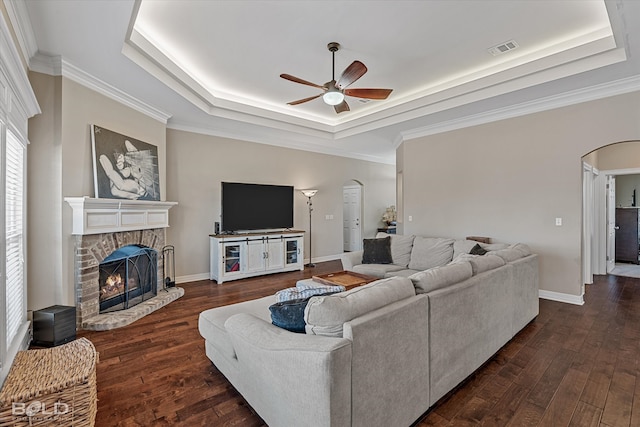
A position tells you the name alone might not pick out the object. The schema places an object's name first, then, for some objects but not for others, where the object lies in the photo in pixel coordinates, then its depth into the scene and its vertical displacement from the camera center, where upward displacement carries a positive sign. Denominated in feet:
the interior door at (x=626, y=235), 22.49 -1.87
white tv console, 17.87 -2.71
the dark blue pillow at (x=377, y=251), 15.81 -2.16
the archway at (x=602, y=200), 16.65 +0.57
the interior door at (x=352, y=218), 28.78 -0.74
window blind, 7.64 -0.61
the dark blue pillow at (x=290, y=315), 5.78 -2.03
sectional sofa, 4.79 -2.67
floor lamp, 22.53 +1.09
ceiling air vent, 11.36 +6.22
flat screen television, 18.83 +0.24
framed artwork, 11.92 +1.90
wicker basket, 5.34 -3.31
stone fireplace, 11.00 -1.33
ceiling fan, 9.95 +4.51
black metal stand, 15.98 -3.13
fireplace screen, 12.51 -2.99
